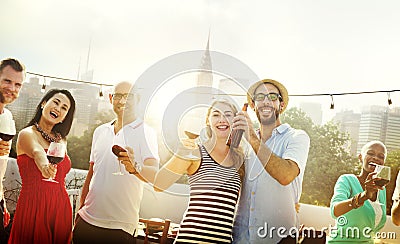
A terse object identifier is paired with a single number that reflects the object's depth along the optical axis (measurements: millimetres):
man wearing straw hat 2725
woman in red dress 3123
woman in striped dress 2602
